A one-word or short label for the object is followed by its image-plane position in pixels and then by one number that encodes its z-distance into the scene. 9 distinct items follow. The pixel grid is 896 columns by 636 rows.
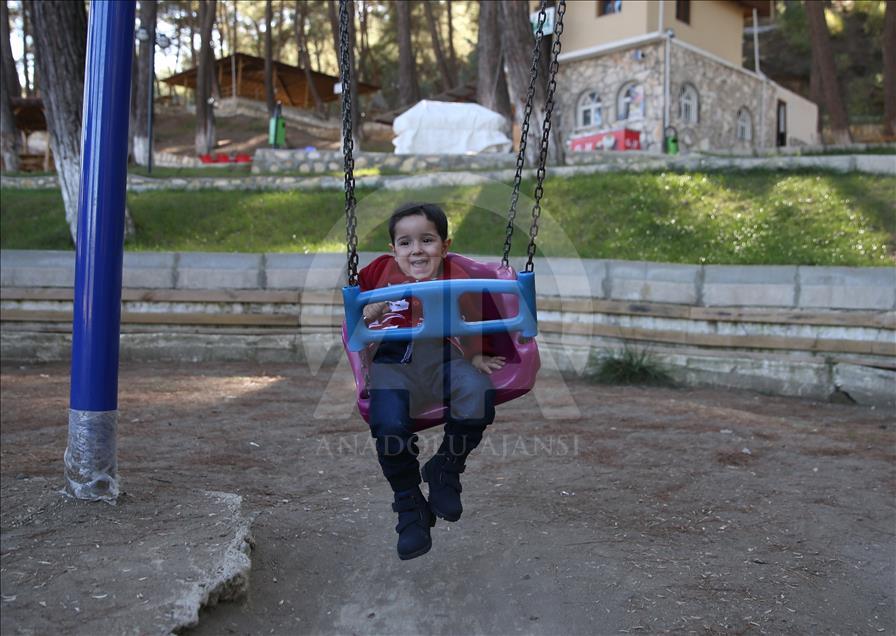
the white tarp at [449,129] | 15.55
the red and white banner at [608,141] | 17.98
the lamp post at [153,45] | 12.35
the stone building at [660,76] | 19.20
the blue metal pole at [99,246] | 3.08
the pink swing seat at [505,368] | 2.88
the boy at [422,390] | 2.85
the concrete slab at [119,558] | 2.27
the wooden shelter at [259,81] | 31.05
